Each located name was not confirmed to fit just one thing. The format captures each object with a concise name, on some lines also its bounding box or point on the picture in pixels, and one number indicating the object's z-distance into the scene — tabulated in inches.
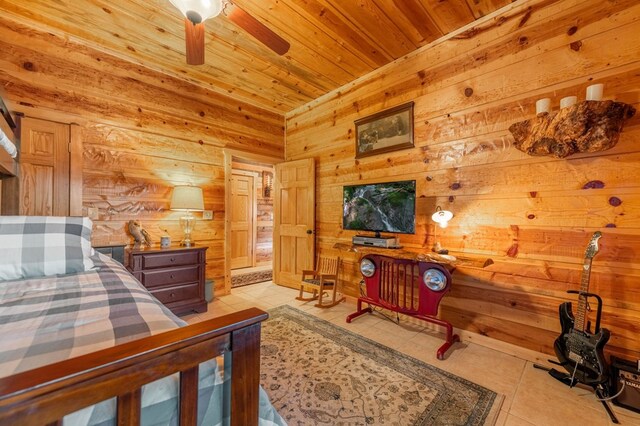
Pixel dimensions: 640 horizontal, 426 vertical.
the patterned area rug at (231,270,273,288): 163.5
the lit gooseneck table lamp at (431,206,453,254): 91.7
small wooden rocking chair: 124.0
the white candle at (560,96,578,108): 67.6
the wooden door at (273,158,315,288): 146.1
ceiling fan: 59.0
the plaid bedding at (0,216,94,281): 60.2
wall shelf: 63.0
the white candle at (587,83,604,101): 64.5
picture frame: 109.1
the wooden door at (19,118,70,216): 93.8
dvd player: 101.8
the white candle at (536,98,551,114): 72.0
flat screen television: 99.8
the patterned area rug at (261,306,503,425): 57.3
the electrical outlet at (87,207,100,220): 106.0
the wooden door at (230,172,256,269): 204.4
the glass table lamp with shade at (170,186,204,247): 116.8
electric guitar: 60.8
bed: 19.6
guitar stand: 57.4
